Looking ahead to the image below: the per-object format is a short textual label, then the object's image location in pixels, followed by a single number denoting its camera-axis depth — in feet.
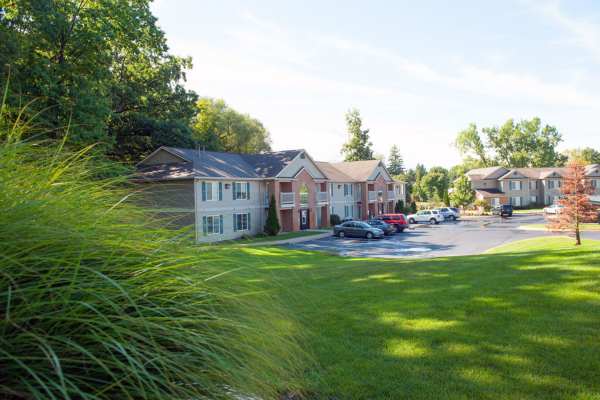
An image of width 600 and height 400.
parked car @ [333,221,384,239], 113.09
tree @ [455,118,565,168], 325.83
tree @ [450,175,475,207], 201.46
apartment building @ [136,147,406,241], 104.37
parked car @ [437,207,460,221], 169.99
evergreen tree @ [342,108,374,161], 263.29
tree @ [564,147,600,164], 366.43
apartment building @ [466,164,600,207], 243.40
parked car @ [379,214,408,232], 130.11
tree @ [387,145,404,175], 354.95
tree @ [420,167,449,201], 220.43
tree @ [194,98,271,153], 170.09
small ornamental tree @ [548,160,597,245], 79.71
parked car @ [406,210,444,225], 155.84
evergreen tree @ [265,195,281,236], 118.73
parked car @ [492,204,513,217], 179.01
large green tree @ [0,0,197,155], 74.54
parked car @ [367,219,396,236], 118.83
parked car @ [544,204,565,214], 163.22
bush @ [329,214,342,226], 150.82
